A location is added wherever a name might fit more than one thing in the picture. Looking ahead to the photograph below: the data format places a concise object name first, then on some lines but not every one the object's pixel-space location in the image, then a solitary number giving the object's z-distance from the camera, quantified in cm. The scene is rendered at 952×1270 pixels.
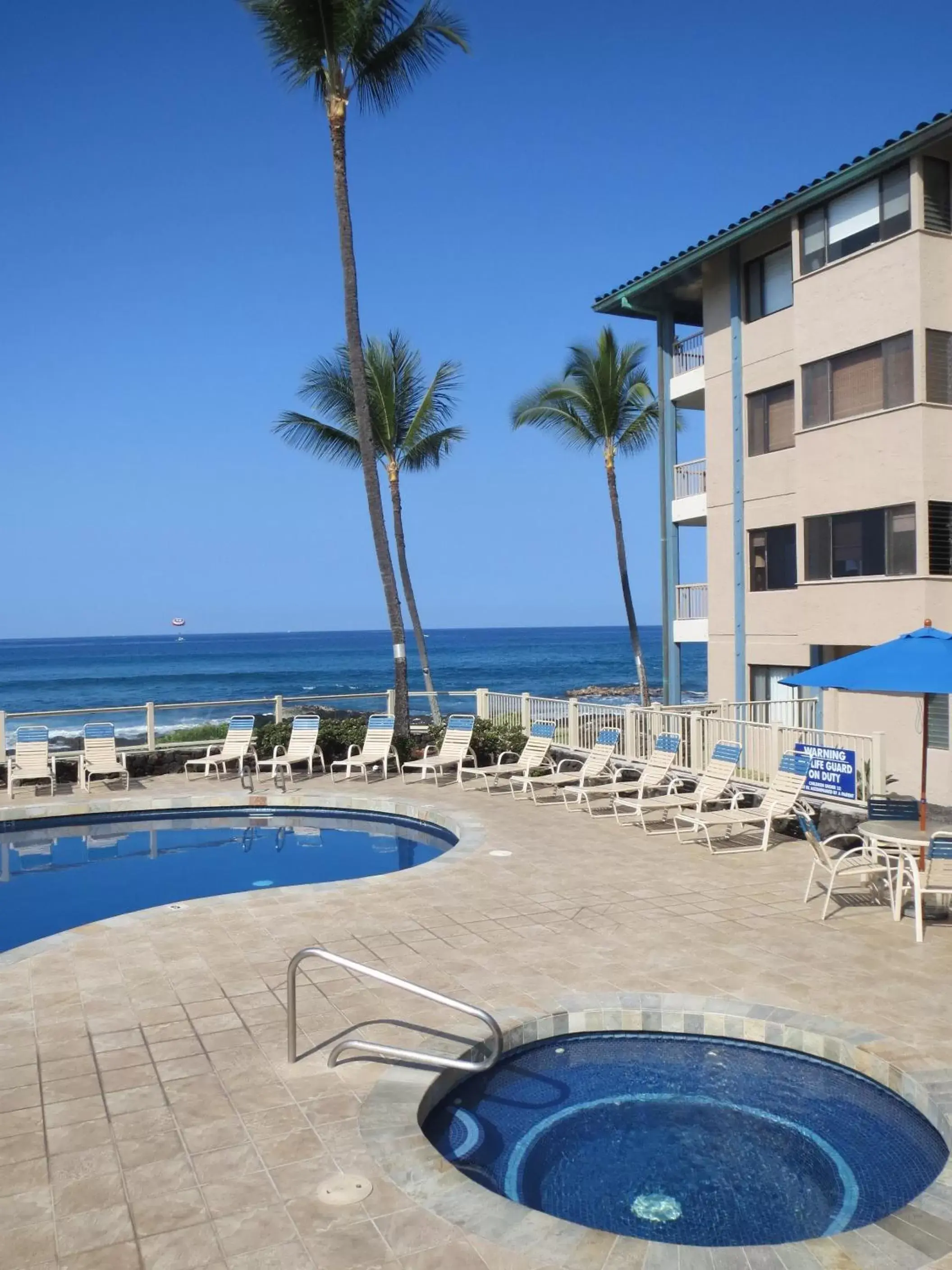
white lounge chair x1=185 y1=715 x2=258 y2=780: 1783
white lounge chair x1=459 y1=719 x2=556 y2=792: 1631
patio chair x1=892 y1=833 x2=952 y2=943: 815
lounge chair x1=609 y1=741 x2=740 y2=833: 1277
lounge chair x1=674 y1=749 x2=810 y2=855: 1178
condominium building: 1528
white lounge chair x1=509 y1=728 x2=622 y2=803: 1523
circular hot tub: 482
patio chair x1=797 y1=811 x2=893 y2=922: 898
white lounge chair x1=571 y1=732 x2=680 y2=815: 1404
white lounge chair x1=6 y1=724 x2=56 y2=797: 1650
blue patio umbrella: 845
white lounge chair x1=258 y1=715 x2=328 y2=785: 1784
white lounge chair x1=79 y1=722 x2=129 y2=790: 1698
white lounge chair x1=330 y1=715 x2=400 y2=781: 1744
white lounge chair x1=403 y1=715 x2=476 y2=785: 1714
